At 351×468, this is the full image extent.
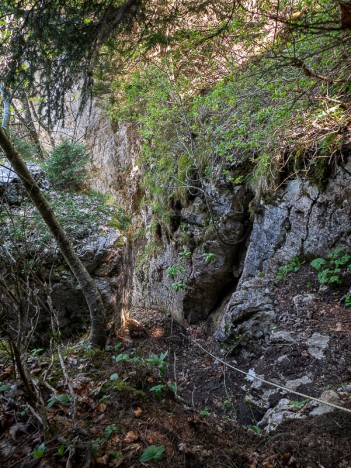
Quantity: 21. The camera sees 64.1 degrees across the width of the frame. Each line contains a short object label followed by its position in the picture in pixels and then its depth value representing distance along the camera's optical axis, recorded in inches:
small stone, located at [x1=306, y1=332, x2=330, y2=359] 152.4
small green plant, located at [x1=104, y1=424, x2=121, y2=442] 82.4
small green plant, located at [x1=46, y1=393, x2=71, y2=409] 91.0
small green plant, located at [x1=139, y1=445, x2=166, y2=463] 73.2
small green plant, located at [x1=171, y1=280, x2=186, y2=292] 287.6
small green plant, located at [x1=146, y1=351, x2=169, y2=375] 108.2
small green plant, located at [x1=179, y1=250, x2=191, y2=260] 289.7
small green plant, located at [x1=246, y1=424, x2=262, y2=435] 113.7
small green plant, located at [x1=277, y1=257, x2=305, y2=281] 207.2
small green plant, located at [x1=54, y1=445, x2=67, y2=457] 70.7
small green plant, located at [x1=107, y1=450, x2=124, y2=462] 74.5
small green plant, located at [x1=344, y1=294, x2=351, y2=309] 167.9
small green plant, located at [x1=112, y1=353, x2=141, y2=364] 120.1
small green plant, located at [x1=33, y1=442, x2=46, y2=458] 68.4
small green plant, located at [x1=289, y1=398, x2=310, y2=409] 125.6
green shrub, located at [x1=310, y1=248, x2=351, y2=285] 177.8
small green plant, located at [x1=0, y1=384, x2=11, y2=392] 94.4
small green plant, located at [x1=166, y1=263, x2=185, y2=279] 295.4
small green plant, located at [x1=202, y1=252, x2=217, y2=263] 260.7
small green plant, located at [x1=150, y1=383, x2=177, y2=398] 106.3
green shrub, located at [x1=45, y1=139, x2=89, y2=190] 299.3
